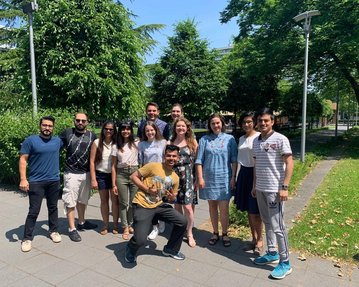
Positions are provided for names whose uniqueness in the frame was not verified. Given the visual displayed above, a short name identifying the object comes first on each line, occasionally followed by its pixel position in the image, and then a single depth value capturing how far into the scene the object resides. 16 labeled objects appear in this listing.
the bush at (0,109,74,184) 7.18
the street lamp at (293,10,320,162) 11.23
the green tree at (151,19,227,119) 20.19
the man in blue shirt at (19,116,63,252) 4.30
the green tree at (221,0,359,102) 13.45
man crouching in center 3.97
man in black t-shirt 4.71
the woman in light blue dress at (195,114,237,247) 4.34
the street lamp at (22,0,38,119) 8.47
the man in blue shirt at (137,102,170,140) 5.03
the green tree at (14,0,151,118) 10.21
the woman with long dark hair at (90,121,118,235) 4.65
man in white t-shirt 3.58
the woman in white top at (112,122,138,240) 4.58
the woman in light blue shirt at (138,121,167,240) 4.46
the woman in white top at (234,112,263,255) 4.14
